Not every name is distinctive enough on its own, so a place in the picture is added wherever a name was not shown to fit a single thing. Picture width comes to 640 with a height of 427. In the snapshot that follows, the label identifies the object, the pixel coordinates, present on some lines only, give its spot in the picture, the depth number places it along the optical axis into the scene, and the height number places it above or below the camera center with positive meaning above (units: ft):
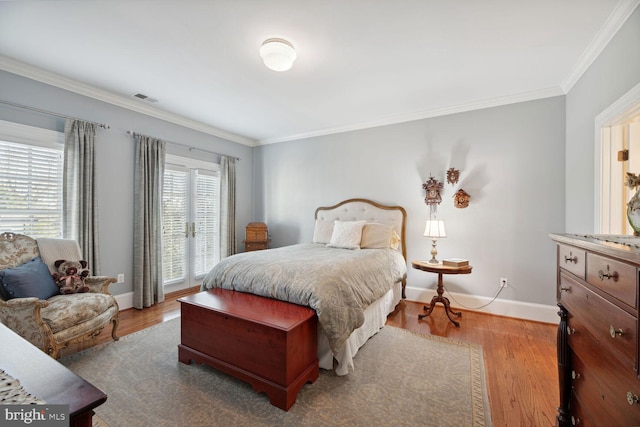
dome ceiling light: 7.22 +4.31
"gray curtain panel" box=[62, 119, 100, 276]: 9.75 +0.73
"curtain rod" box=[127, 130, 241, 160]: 11.59 +3.37
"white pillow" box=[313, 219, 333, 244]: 13.20 -0.93
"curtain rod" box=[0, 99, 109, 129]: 8.56 +3.41
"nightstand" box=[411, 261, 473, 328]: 10.00 -2.14
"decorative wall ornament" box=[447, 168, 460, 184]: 11.61 +1.65
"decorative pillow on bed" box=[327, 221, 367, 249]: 11.71 -0.98
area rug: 5.42 -4.11
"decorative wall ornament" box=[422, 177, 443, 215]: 11.89 +0.94
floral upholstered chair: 6.64 -2.43
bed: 6.70 -1.88
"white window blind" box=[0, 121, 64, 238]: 8.66 +1.06
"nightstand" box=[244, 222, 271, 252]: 15.44 -1.48
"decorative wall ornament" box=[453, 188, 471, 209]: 11.46 +0.66
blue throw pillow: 6.98 -1.89
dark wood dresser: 2.72 -1.42
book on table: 10.12 -1.85
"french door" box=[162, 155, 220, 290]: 13.15 -0.46
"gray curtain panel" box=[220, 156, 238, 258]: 15.52 +0.36
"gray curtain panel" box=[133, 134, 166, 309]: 11.58 -0.53
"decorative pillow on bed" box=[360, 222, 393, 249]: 11.81 -1.03
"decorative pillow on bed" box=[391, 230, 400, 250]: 12.12 -1.26
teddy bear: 8.06 -1.98
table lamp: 10.96 -0.68
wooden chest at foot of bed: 5.79 -3.02
